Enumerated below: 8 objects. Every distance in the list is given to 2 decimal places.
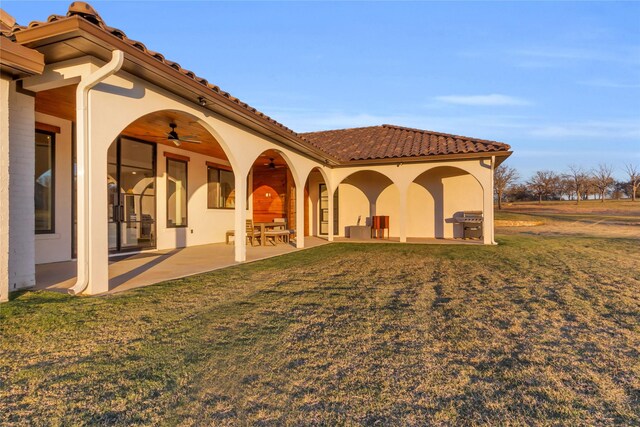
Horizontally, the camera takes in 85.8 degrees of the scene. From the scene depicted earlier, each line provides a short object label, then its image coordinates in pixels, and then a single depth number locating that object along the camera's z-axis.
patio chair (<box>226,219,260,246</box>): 10.53
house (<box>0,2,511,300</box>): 4.14
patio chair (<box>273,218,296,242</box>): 11.86
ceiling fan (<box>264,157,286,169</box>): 12.63
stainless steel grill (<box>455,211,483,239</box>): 12.45
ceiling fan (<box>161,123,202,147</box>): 7.33
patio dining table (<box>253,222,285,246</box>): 10.63
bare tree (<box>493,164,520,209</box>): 40.34
